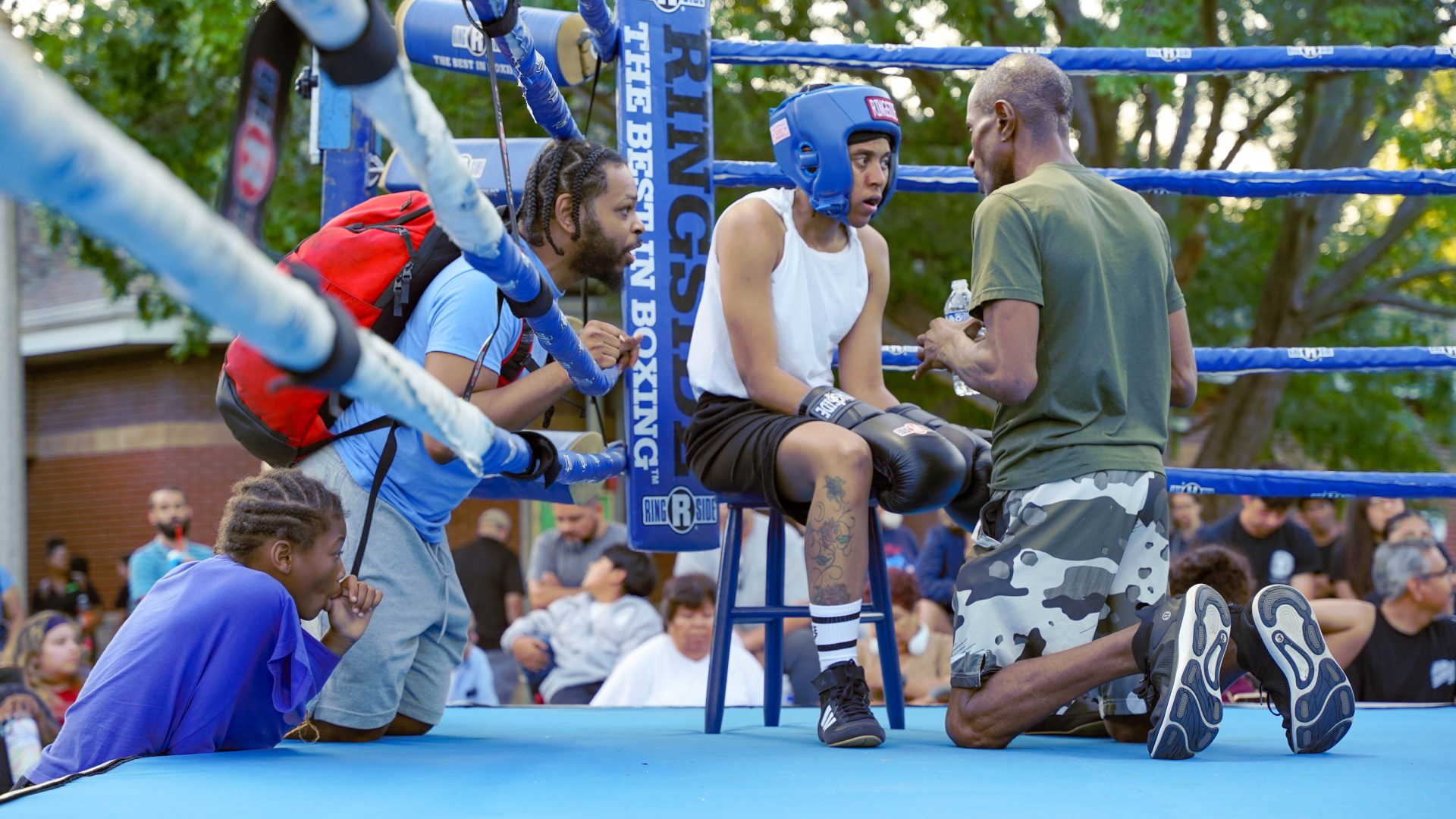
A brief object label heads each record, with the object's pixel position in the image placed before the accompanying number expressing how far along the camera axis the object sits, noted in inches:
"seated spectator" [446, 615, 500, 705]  244.5
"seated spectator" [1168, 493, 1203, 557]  297.9
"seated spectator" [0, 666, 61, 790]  185.0
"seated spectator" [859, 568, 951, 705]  239.0
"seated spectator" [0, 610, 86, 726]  244.2
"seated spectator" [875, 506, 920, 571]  298.8
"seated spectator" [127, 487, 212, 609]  282.0
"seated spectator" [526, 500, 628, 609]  269.9
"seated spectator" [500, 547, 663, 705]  231.9
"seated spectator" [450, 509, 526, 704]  287.1
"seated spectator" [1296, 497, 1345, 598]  266.5
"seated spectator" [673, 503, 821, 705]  215.8
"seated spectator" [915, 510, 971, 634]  281.9
